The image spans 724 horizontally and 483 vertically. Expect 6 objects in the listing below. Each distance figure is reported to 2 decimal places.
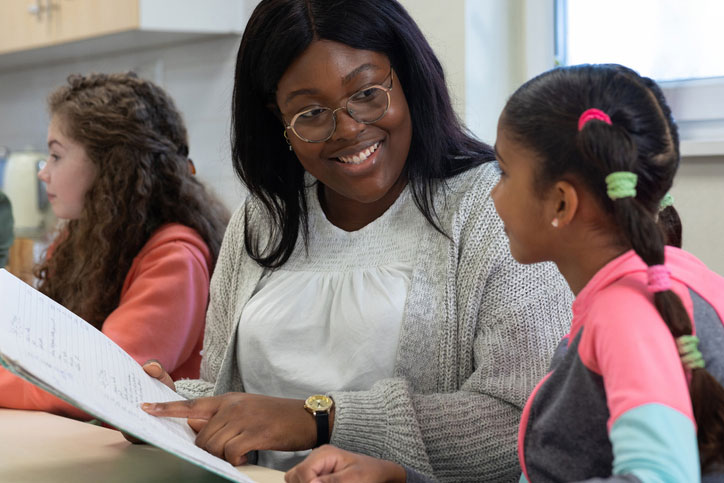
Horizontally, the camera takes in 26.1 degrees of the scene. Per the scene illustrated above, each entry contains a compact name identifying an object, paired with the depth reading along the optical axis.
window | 2.11
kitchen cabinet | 2.92
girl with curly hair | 2.01
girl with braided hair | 1.14
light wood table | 1.43
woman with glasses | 1.53
